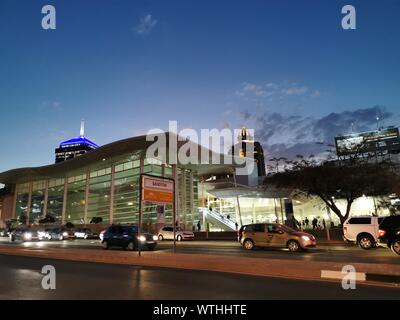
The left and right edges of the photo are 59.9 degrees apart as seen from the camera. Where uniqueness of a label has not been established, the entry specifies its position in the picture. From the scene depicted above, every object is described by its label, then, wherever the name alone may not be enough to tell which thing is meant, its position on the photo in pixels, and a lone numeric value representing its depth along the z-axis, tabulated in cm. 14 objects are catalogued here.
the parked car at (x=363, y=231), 1956
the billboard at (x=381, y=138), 8581
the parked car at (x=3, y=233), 6626
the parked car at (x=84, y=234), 4910
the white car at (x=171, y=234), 3622
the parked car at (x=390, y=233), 1519
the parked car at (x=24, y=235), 4066
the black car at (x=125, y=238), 2255
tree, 3122
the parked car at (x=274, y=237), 1919
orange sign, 1595
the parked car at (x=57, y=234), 4112
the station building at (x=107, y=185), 5881
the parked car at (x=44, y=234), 4222
